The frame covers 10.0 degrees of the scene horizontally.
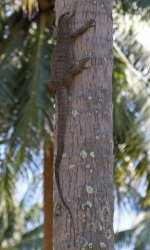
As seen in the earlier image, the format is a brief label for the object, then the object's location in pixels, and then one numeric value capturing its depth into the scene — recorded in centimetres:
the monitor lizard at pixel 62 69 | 647
